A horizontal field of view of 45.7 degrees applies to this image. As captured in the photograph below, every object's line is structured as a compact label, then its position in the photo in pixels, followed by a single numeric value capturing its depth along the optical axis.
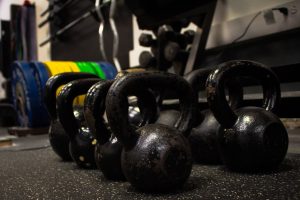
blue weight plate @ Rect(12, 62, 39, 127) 1.87
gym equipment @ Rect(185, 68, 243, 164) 0.67
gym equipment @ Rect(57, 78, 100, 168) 0.71
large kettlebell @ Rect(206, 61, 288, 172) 0.56
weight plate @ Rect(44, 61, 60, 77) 1.88
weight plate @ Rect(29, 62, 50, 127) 1.83
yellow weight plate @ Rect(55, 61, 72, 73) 1.94
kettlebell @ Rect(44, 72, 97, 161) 0.81
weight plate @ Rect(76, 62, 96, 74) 2.00
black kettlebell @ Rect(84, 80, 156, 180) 0.58
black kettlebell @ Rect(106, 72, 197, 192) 0.49
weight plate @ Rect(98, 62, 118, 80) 2.07
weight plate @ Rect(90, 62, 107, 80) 2.03
